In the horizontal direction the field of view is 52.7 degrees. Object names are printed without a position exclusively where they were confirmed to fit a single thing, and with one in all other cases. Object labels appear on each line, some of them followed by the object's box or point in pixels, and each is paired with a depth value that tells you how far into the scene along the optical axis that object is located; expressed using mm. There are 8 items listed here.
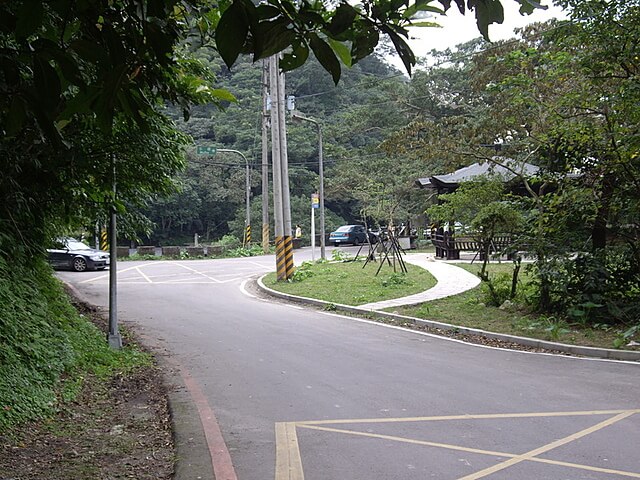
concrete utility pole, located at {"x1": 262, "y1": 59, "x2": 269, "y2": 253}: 40125
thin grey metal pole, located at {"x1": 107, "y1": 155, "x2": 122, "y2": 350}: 9984
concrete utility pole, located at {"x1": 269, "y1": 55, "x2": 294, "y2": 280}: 21656
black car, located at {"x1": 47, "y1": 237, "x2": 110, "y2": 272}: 27156
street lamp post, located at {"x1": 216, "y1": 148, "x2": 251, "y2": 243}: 41688
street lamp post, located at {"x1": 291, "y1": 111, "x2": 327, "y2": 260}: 28688
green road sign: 30391
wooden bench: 27422
